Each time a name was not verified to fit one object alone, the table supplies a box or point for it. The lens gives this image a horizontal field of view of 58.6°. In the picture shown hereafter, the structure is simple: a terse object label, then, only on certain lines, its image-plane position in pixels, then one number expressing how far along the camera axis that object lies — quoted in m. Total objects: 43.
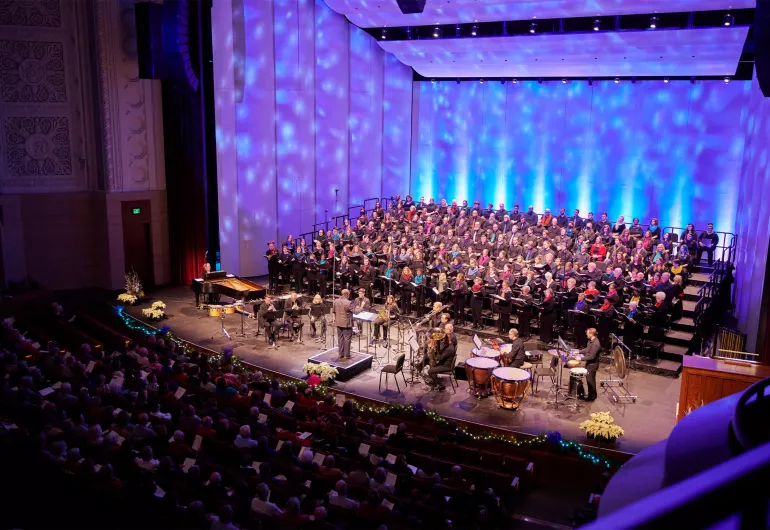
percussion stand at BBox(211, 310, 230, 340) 14.29
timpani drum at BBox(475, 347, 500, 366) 11.01
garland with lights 8.97
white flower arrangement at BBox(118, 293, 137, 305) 16.48
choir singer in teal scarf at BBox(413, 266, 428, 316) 14.86
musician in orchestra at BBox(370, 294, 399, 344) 12.99
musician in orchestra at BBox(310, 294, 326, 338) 13.21
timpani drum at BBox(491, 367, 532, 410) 10.30
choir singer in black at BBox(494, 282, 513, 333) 13.75
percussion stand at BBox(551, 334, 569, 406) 10.98
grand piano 15.22
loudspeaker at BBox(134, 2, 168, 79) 15.95
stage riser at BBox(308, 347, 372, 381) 11.98
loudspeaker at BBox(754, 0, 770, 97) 8.20
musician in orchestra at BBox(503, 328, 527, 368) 11.08
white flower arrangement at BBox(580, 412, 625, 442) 9.37
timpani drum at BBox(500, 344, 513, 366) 11.10
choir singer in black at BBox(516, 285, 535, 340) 13.45
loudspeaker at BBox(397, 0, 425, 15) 12.73
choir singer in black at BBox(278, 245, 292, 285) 17.36
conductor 12.41
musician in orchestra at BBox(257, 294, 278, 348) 13.30
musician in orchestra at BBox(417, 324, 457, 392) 11.30
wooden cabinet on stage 8.84
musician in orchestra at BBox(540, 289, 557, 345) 13.18
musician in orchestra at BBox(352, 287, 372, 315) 13.09
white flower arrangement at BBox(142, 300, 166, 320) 15.38
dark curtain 17.81
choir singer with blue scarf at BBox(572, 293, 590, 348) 12.78
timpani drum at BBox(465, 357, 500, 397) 10.77
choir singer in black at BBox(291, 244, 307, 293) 17.08
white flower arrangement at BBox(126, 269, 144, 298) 16.83
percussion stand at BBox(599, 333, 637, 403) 11.04
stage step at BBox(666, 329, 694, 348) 12.79
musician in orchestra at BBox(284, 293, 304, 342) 13.56
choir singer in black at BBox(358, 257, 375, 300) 15.82
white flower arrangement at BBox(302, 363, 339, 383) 11.73
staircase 12.59
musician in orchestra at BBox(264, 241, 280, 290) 17.47
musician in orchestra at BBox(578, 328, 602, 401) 10.75
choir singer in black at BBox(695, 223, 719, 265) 16.11
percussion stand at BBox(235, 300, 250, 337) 14.44
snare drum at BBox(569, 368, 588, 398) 10.96
